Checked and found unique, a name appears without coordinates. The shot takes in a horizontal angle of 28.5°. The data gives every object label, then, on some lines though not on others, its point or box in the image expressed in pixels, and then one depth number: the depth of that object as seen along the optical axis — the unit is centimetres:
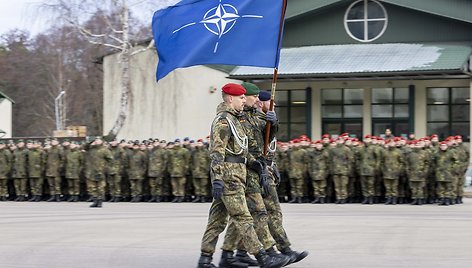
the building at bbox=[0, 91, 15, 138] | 6481
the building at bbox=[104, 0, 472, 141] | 3088
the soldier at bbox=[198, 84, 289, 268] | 987
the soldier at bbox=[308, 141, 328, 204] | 2164
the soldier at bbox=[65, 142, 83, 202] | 2322
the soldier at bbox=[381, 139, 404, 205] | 2108
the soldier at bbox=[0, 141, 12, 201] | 2444
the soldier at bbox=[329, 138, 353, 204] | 2144
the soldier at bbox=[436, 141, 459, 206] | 2056
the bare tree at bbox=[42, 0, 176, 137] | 3616
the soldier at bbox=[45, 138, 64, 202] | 2361
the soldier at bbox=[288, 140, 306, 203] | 2188
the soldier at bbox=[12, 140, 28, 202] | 2414
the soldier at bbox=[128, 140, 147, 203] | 2303
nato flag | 1092
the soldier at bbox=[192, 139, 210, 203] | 2233
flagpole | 1024
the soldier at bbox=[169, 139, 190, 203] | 2259
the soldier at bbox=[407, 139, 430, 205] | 2081
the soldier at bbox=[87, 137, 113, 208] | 2144
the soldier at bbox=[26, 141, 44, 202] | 2391
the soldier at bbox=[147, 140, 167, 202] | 2292
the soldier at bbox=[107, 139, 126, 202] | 2286
